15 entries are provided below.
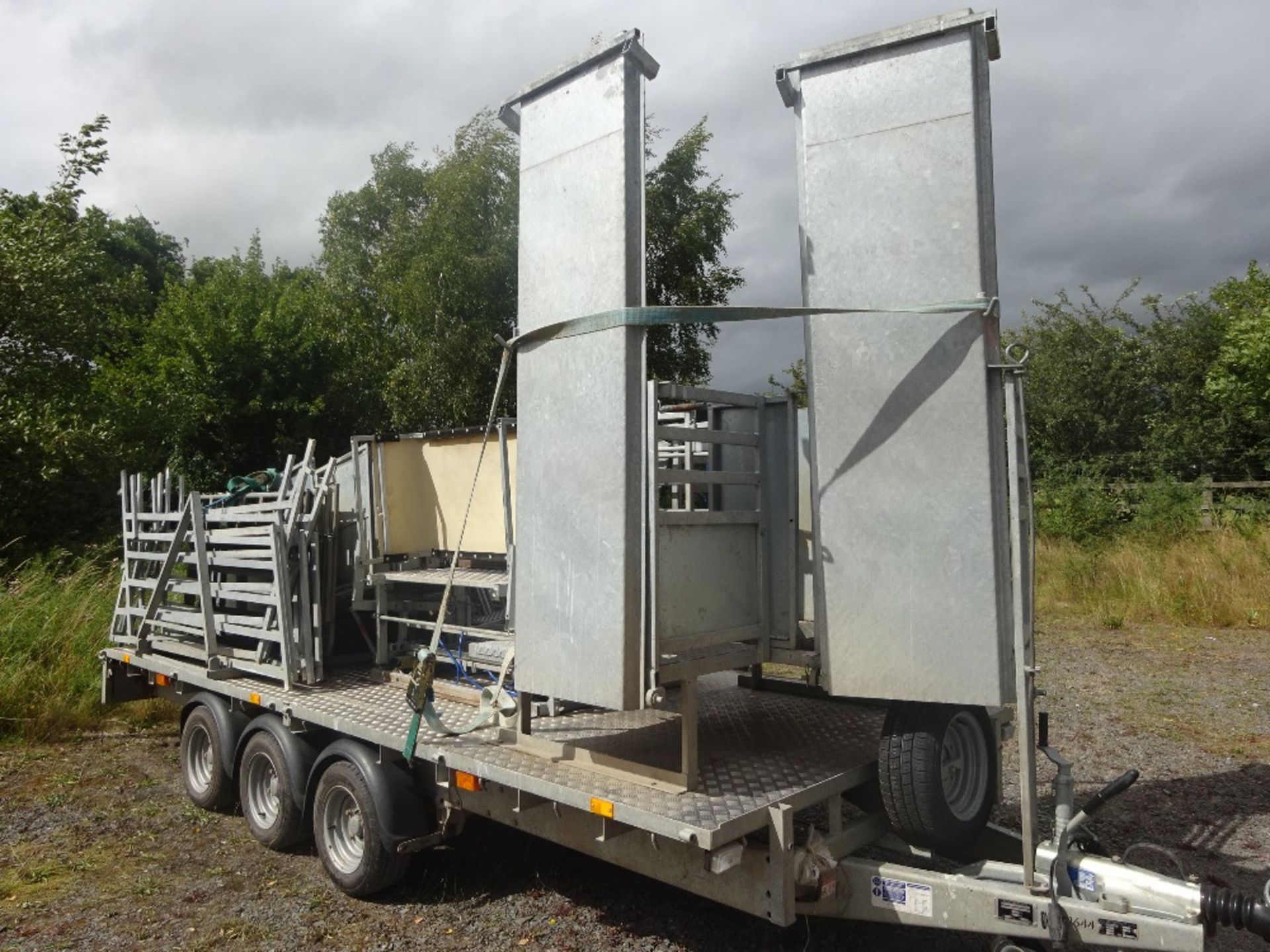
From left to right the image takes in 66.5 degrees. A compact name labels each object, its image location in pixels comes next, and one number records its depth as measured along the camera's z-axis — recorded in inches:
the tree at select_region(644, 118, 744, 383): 636.1
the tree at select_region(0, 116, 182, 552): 516.7
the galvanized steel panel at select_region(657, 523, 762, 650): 151.7
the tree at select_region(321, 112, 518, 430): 652.7
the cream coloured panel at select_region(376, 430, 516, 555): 248.8
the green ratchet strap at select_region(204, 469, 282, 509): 266.2
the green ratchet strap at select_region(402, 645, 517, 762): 175.5
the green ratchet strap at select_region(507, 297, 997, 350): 144.6
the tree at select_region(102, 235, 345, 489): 619.8
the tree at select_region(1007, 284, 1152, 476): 986.7
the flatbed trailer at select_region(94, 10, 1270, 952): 139.9
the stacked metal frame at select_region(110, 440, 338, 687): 229.0
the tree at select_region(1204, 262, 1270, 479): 786.8
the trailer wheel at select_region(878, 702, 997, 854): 148.9
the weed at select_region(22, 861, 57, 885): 215.9
